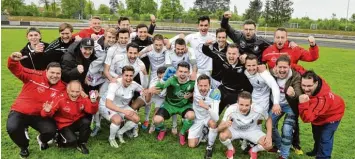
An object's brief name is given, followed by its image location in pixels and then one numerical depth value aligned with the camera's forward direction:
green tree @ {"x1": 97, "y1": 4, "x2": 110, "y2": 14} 95.81
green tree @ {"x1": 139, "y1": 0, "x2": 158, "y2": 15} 76.68
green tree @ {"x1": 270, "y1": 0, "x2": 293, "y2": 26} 70.50
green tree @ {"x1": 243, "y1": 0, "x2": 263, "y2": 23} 77.65
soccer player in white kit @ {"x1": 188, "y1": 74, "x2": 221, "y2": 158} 5.66
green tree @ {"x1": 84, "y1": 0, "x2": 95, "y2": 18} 86.61
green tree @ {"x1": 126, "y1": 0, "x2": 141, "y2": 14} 77.46
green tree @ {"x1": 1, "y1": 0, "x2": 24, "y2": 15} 62.06
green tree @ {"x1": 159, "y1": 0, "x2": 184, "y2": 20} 73.00
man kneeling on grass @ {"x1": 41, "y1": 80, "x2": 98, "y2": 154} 5.46
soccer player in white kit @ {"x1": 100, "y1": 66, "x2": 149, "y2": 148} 5.85
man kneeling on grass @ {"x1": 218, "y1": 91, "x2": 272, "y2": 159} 5.32
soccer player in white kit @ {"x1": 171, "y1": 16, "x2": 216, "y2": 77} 7.49
